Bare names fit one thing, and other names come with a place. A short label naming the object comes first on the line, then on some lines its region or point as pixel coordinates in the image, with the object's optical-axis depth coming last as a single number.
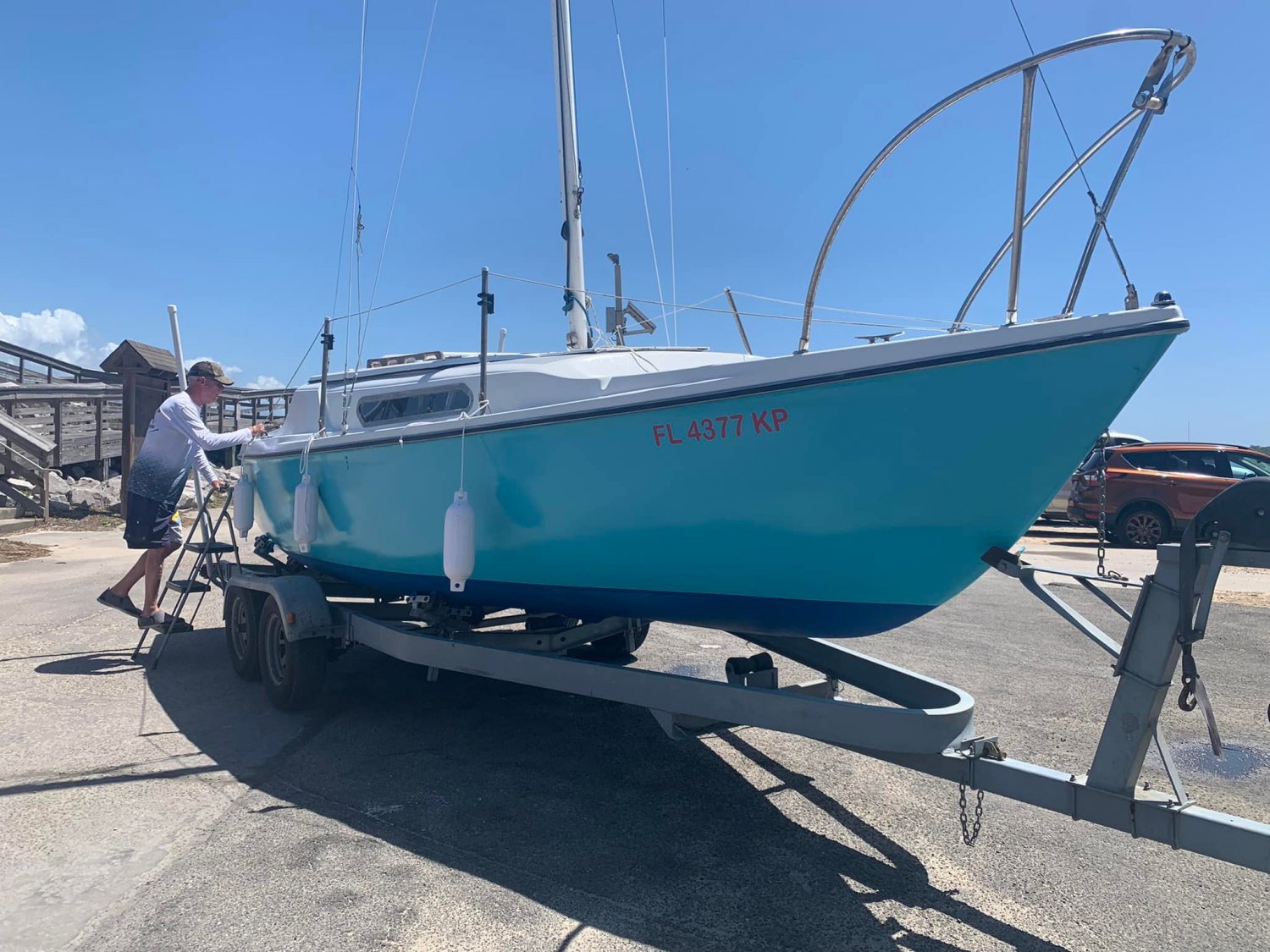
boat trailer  2.42
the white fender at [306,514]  5.36
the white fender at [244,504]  6.54
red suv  11.94
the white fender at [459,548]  3.97
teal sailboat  3.01
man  5.93
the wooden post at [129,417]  12.22
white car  14.62
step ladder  5.96
